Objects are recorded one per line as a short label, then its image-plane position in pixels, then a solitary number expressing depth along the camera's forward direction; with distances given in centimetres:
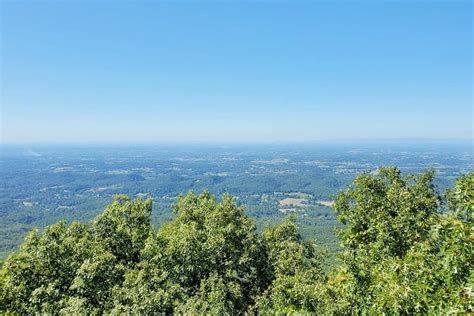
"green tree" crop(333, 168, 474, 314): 752
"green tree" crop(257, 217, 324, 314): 1106
